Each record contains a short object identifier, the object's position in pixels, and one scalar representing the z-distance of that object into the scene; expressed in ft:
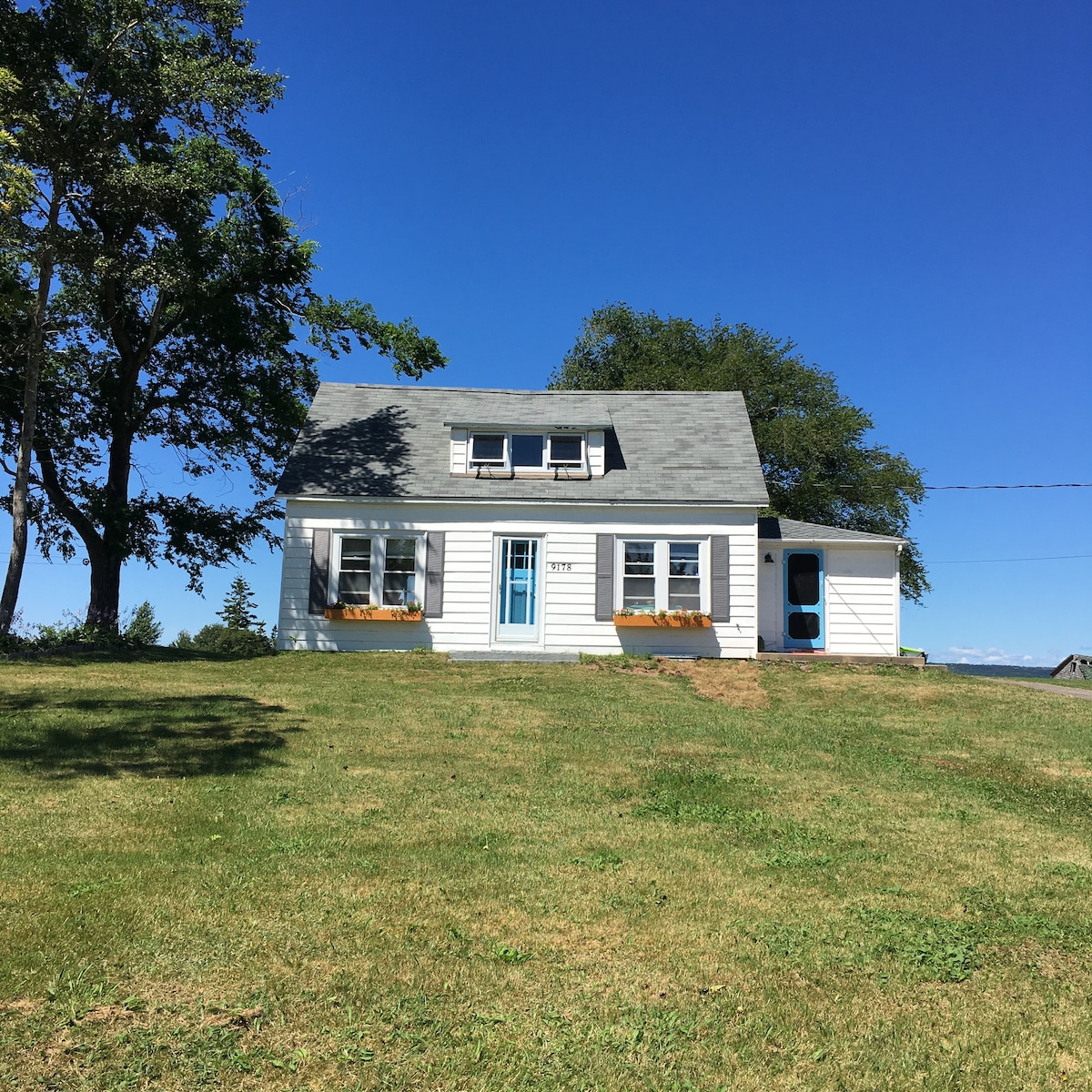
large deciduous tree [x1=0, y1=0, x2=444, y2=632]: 61.82
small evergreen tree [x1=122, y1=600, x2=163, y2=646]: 98.95
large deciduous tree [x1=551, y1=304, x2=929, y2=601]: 104.99
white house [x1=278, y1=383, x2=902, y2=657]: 62.54
